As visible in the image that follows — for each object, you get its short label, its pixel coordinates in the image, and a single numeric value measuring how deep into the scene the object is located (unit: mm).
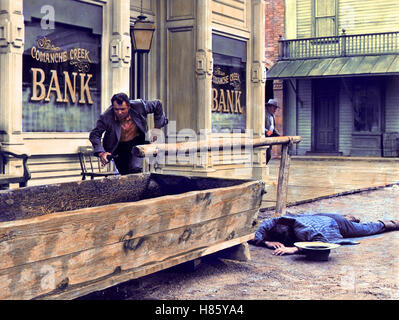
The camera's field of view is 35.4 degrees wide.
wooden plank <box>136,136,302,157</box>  5600
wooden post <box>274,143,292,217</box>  8305
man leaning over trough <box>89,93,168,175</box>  6890
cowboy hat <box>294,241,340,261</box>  6094
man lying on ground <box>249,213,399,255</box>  6570
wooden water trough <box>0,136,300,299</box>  3605
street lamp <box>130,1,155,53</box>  10117
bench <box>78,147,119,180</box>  8953
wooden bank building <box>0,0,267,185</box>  8375
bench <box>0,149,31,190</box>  7719
